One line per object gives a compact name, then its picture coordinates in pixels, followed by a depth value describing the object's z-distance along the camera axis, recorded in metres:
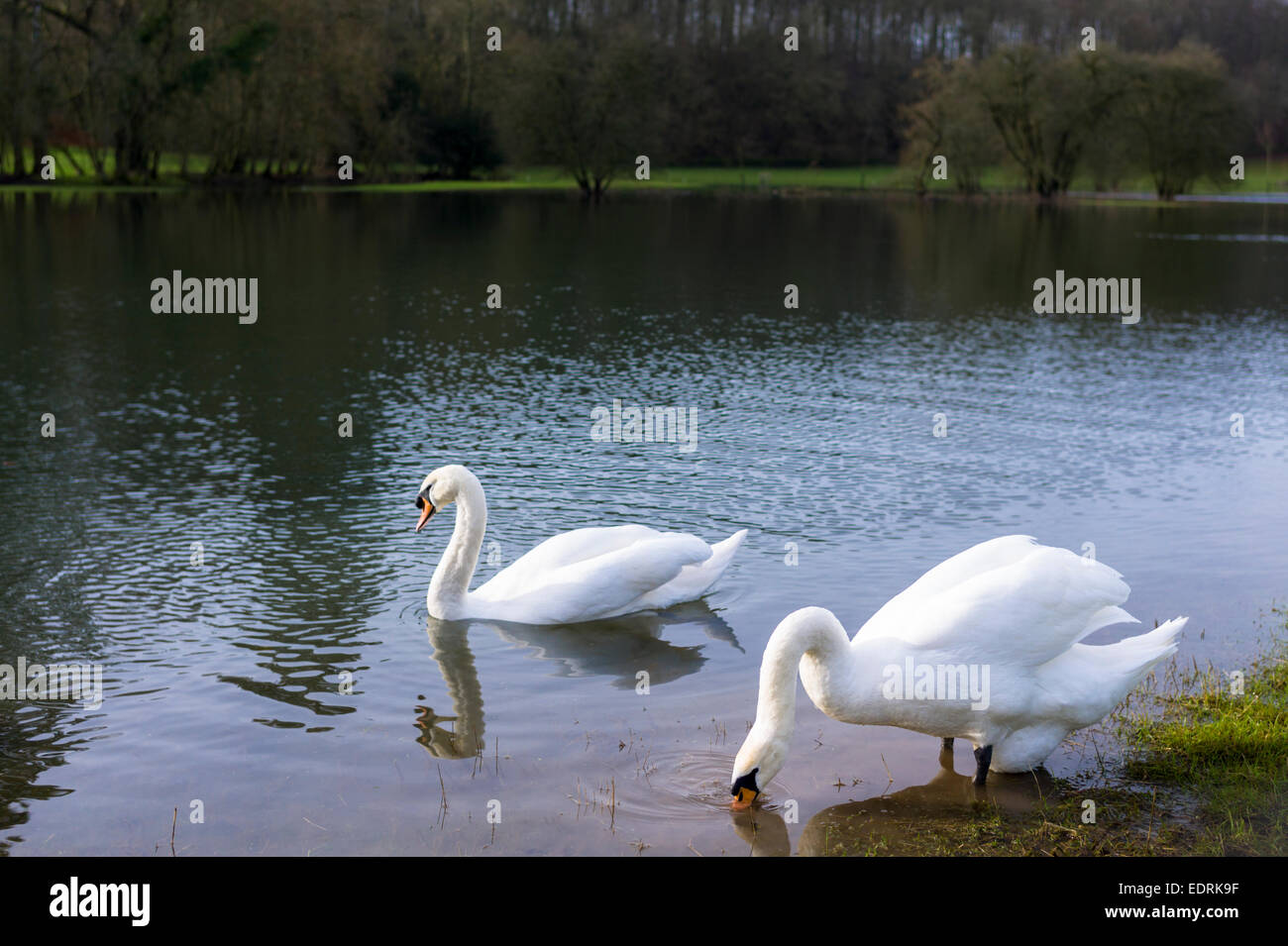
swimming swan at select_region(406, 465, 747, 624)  10.66
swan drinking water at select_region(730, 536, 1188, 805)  7.14
